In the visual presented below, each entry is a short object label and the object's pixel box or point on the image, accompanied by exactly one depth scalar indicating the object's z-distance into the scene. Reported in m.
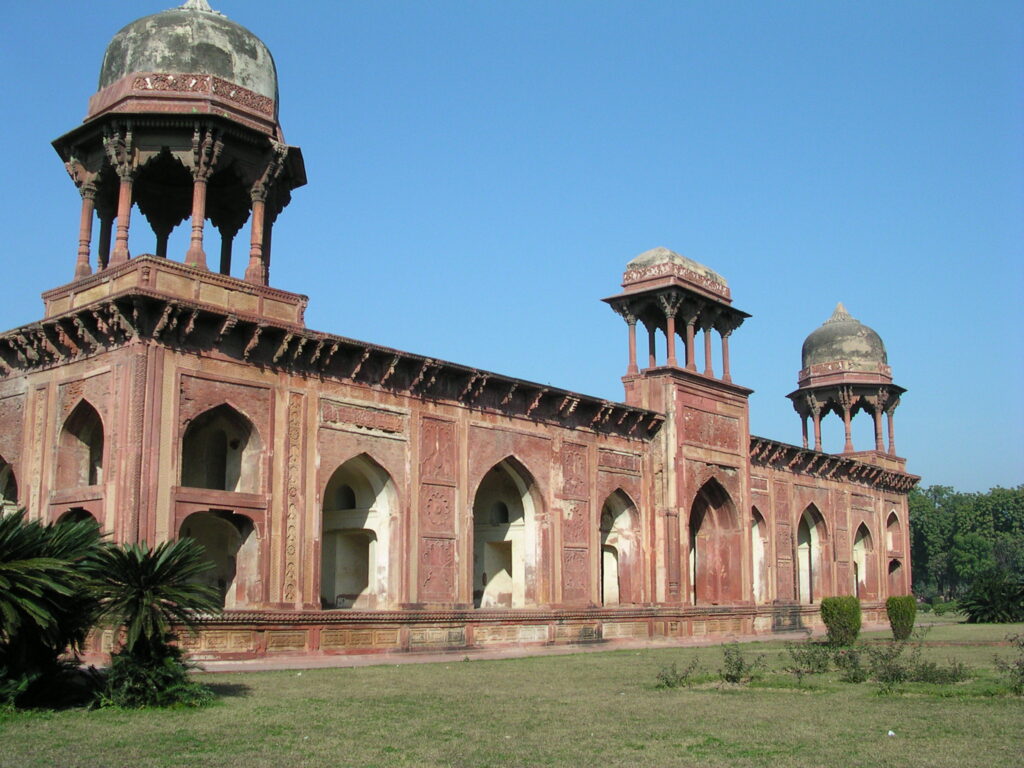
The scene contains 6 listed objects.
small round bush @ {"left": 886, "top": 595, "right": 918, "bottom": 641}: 24.33
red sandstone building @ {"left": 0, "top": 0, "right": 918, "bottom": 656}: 17.36
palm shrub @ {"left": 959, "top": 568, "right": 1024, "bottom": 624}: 37.03
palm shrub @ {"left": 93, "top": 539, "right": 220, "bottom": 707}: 11.23
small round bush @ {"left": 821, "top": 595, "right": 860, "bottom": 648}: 22.16
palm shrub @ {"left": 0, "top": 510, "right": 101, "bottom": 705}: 10.47
